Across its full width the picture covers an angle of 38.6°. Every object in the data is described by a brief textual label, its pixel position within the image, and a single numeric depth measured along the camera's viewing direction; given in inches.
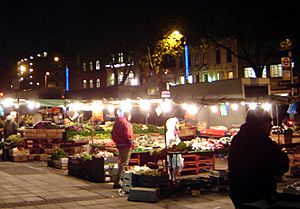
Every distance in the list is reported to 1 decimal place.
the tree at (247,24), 1140.5
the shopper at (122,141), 471.8
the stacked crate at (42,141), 746.8
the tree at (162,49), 1393.9
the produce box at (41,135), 749.6
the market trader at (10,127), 780.0
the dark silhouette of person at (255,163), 182.7
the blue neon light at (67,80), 2928.2
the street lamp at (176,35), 1356.9
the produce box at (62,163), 631.8
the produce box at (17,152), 727.1
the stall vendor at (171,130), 608.1
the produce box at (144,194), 402.6
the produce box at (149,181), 427.5
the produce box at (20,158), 724.0
